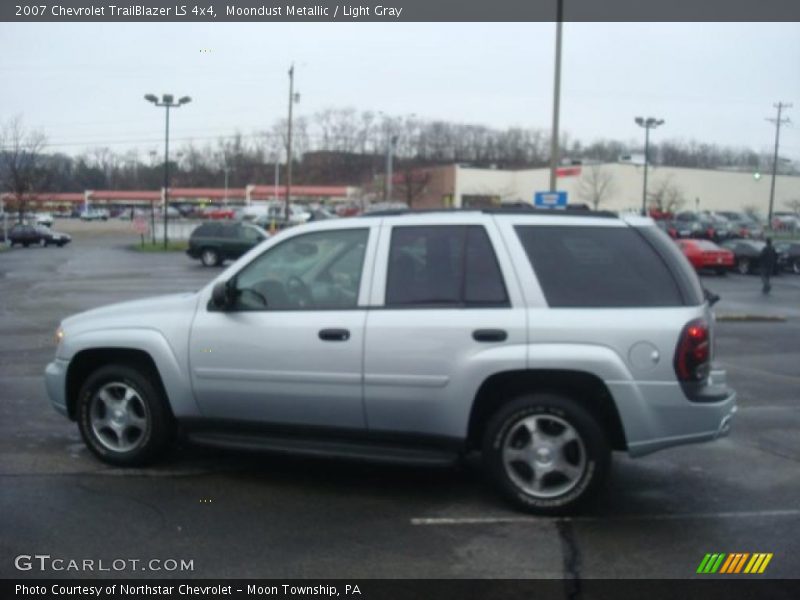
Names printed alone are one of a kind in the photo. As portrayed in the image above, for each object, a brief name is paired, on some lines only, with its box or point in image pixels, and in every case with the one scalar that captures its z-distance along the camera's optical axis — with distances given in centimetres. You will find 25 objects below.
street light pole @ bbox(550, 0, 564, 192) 2316
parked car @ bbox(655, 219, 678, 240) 5091
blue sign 2441
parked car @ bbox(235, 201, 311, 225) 5500
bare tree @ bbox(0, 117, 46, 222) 4544
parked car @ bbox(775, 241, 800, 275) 4044
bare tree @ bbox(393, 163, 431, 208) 5295
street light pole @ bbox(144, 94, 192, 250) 4044
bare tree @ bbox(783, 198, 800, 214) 7859
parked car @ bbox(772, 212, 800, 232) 7219
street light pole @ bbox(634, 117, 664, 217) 4978
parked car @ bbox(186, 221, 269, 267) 3448
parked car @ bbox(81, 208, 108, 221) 8906
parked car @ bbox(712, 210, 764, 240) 5675
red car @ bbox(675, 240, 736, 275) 3694
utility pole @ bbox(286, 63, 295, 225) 4497
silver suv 546
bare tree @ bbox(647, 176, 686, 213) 7306
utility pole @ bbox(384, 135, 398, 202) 4900
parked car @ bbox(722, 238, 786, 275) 3897
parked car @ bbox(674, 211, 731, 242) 5134
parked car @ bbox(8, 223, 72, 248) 5231
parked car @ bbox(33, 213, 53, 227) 6469
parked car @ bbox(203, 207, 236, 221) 6310
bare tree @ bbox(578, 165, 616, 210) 6894
